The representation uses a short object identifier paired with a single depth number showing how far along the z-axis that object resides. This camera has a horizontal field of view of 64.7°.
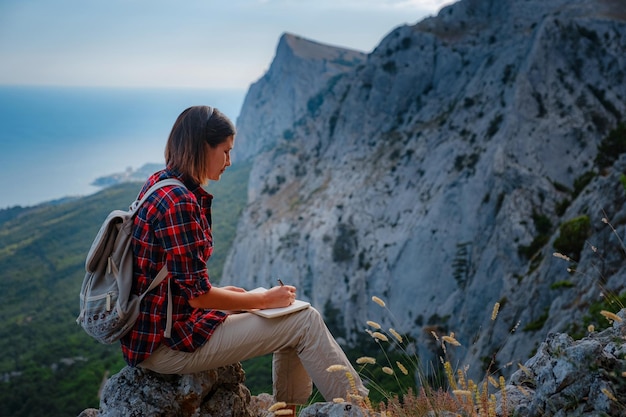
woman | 4.13
